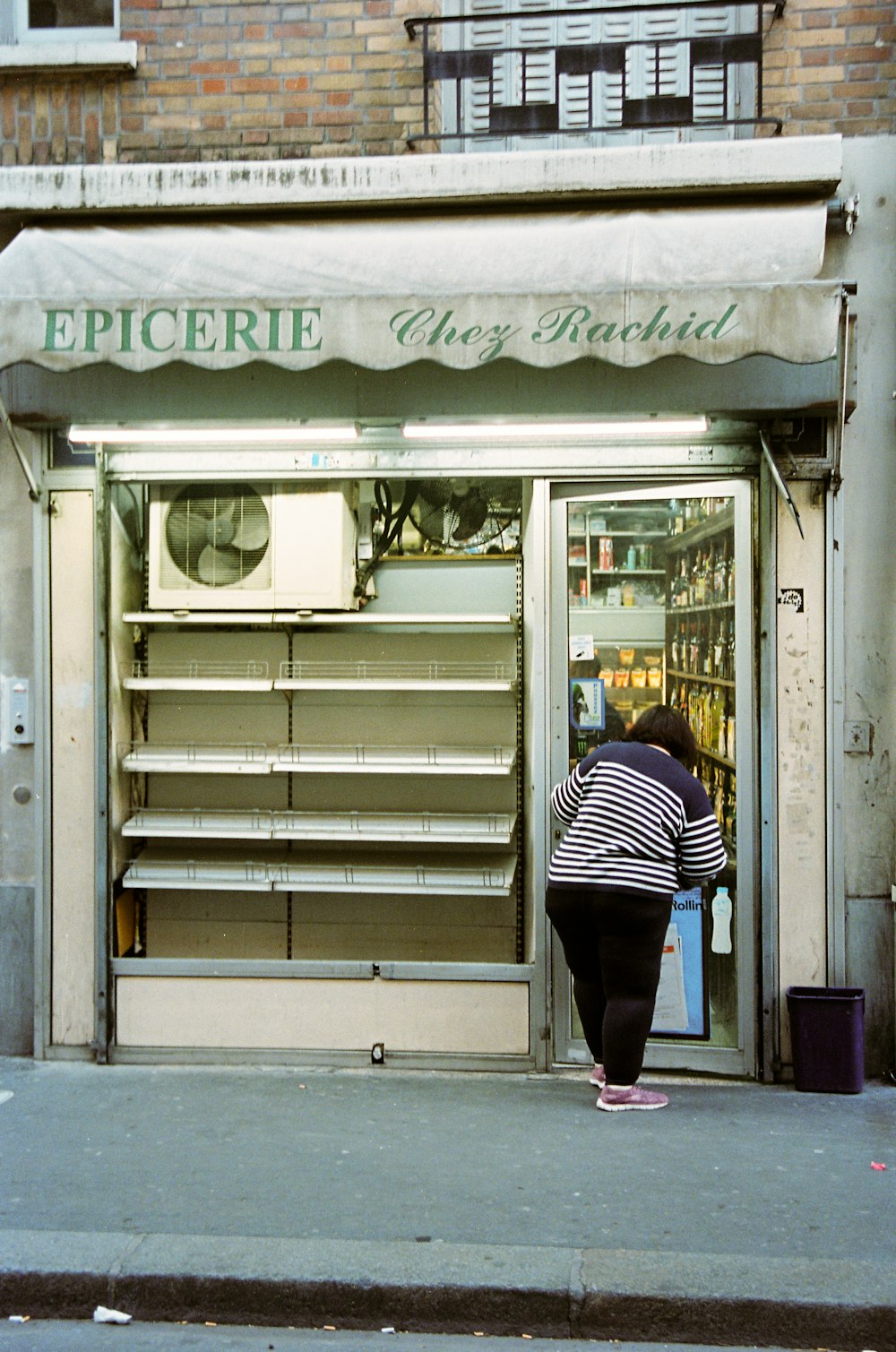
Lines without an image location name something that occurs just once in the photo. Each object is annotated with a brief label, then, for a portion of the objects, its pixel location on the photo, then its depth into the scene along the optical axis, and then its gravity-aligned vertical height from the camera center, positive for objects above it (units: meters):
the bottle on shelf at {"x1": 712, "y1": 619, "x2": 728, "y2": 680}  6.29 +0.03
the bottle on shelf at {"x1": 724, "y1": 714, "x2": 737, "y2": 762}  6.28 -0.41
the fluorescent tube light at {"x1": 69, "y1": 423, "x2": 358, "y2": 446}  6.26 +1.11
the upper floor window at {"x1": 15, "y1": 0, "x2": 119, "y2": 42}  6.78 +3.42
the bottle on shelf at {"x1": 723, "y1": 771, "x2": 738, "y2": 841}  6.23 -0.77
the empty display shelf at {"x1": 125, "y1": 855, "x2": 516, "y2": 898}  6.50 -1.13
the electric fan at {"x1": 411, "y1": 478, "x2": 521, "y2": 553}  6.73 +0.78
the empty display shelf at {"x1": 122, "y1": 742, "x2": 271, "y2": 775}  6.51 -0.53
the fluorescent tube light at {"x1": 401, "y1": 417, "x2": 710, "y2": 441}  6.04 +1.10
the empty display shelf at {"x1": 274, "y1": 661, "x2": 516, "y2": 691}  6.48 -0.09
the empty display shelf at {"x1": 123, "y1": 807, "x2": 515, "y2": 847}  6.48 -0.87
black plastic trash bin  5.87 -1.78
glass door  6.18 -0.06
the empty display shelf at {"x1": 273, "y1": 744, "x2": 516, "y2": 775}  6.43 -0.53
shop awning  5.27 +1.53
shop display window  6.52 -0.37
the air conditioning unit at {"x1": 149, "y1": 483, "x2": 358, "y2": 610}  6.50 +0.57
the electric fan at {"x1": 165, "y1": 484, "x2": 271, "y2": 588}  6.59 +0.65
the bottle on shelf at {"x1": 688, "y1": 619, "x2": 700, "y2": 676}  6.39 +0.03
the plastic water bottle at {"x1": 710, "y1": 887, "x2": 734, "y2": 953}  6.24 -1.29
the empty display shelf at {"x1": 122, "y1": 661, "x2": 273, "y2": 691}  6.82 -0.07
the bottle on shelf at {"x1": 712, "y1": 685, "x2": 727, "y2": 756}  6.35 -0.31
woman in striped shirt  5.50 -0.92
